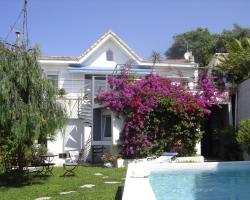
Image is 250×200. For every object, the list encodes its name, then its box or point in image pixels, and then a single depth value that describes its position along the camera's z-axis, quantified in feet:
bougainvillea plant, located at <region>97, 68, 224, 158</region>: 77.82
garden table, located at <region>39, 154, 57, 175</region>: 64.05
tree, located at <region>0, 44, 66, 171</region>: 51.08
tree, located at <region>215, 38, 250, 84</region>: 84.58
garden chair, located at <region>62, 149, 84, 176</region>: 64.65
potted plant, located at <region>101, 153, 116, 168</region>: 78.03
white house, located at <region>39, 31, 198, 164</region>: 86.94
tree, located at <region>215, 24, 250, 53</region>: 151.94
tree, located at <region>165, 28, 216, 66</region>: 174.50
